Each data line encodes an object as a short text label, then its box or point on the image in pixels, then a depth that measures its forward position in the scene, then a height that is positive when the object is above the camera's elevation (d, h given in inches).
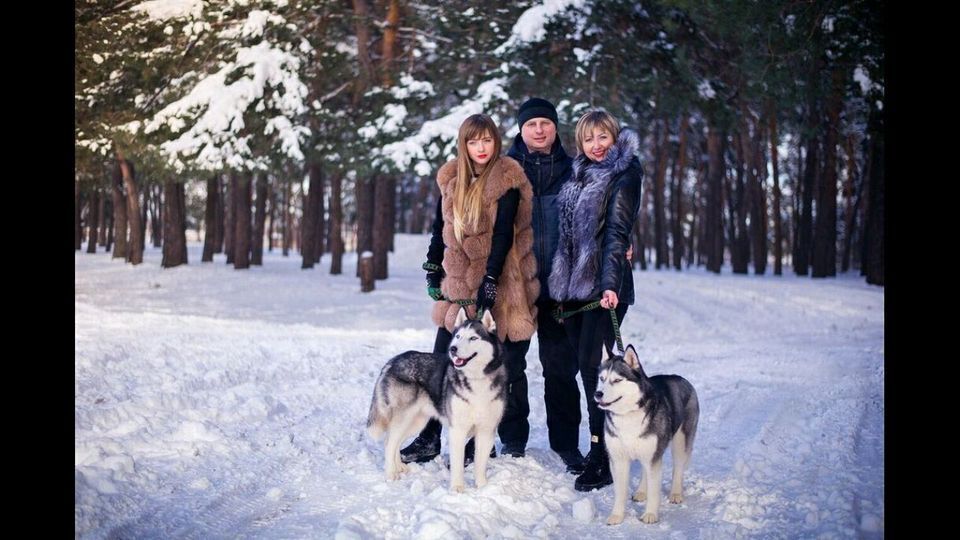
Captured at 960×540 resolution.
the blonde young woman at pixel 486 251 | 178.7 -1.6
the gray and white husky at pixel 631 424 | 145.1 -37.2
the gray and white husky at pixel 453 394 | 161.8 -36.5
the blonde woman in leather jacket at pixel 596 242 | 166.2 +1.4
